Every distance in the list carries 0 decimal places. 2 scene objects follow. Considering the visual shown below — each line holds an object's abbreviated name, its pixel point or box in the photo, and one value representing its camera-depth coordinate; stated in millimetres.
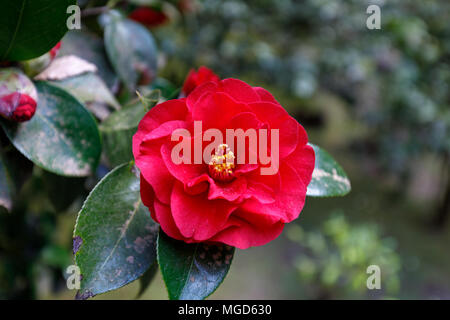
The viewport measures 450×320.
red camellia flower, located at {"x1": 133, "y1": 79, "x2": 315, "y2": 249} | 309
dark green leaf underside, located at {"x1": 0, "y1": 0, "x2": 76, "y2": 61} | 358
